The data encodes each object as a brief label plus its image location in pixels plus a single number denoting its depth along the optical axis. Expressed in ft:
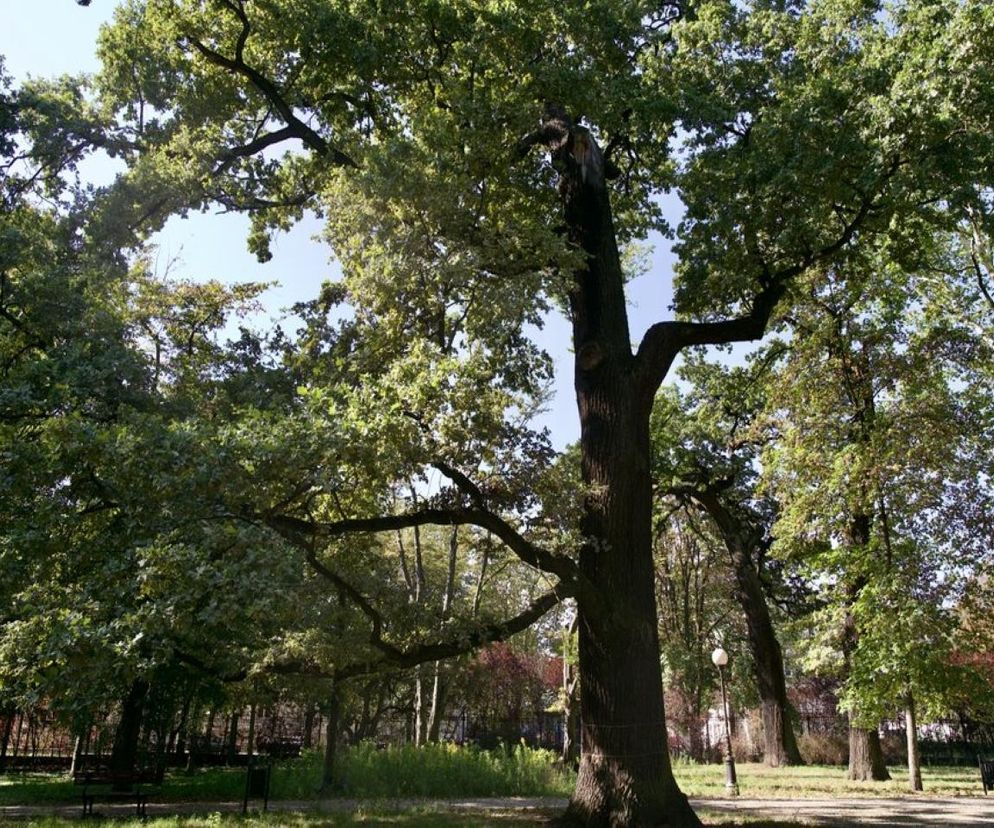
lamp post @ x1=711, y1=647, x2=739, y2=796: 45.36
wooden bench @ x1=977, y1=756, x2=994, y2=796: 46.85
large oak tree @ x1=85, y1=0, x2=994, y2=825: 27.20
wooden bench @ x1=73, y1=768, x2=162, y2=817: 31.86
